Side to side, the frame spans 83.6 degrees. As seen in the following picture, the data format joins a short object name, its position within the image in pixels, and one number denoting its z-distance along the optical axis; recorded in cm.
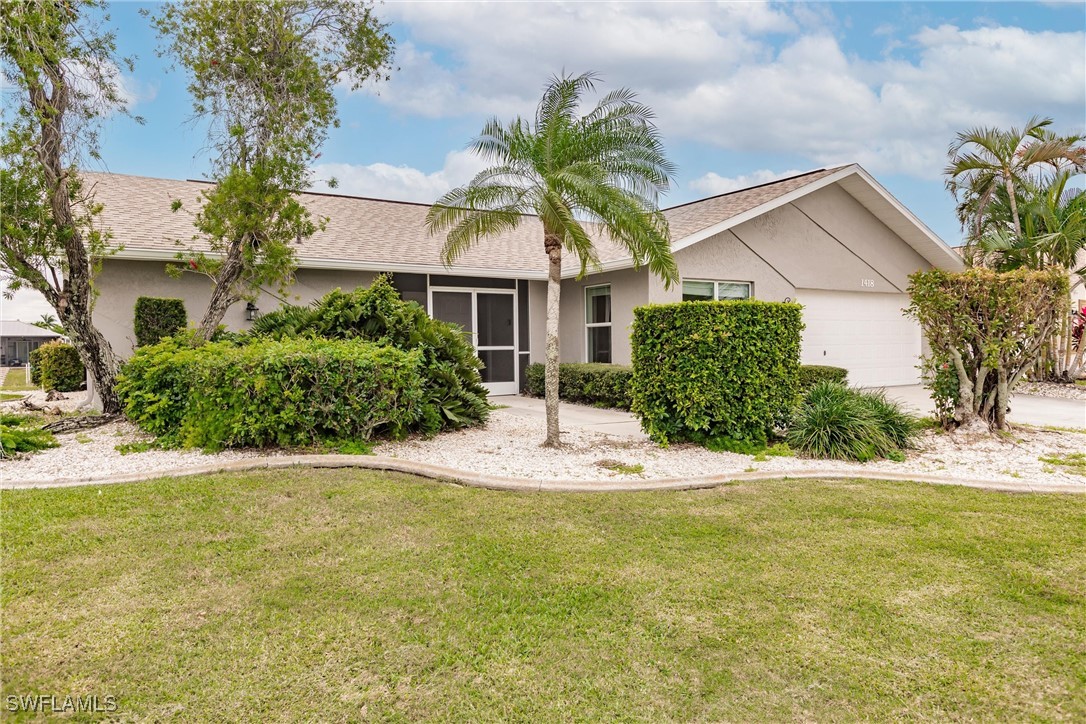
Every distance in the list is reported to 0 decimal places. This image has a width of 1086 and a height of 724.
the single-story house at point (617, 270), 1202
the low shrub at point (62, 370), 1395
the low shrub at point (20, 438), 668
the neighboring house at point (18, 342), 3962
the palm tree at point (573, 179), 719
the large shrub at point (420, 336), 830
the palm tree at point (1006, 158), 1488
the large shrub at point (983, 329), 750
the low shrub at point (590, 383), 1158
